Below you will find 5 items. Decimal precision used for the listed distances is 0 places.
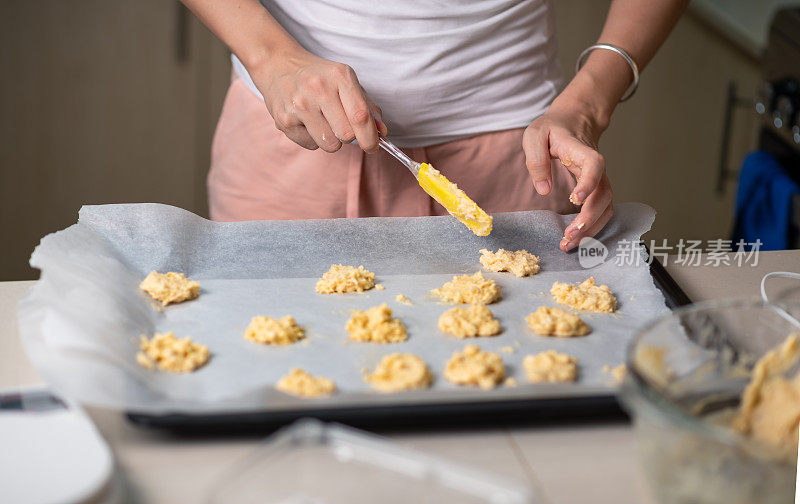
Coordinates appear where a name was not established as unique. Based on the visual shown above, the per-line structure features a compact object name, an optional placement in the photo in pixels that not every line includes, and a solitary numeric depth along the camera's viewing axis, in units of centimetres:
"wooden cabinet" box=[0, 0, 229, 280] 240
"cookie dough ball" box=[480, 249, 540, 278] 116
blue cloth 189
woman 122
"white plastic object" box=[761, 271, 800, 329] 109
